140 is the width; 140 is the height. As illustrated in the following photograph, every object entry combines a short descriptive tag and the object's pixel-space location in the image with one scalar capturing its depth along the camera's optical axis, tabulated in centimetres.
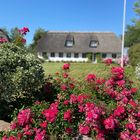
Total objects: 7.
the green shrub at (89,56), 2670
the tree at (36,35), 3415
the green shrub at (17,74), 283
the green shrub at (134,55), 1237
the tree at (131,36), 3255
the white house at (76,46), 2724
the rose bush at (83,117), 240
